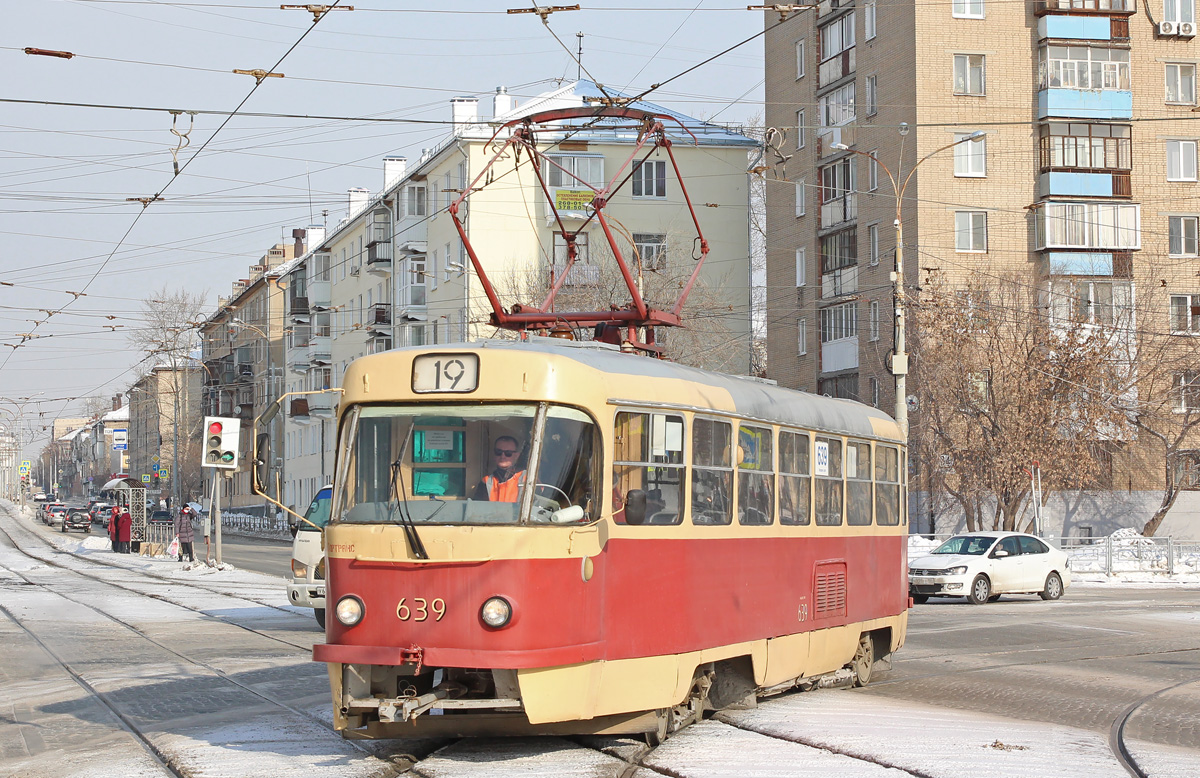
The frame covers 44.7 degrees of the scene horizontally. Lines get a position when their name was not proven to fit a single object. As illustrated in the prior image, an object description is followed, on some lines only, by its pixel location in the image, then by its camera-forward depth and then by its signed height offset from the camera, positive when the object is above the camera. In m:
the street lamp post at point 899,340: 28.97 +2.29
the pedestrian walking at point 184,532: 37.66 -1.95
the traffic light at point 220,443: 24.22 +0.25
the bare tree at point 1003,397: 39.19 +1.52
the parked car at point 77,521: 74.12 -3.23
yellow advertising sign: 48.37 +8.67
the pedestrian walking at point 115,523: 48.26 -2.17
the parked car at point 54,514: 86.75 -3.38
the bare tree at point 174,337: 62.47 +5.38
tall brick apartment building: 45.41 +9.21
